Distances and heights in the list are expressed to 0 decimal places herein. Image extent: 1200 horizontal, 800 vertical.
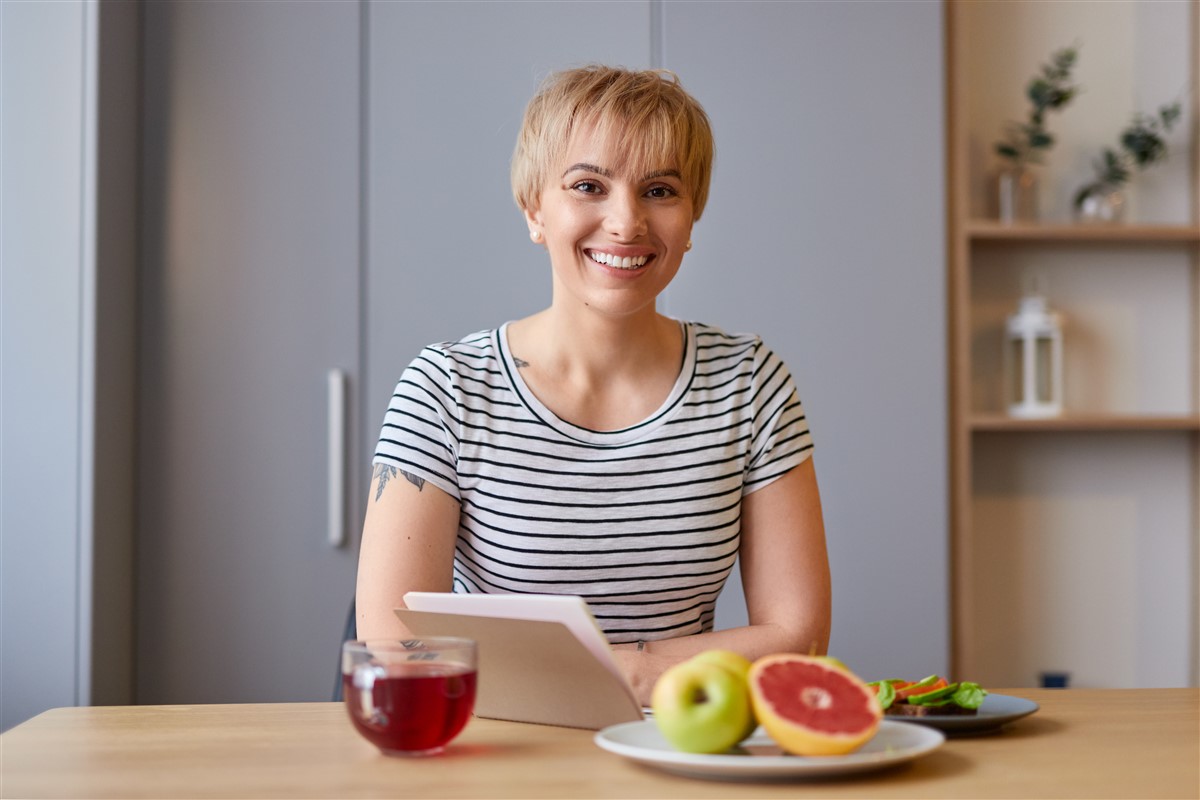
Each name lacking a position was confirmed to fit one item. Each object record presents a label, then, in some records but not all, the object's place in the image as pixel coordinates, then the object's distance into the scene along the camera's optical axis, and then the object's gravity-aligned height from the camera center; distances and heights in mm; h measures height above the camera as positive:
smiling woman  1503 +7
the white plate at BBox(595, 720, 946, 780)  775 -207
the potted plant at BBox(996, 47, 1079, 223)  2795 +717
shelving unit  2912 +75
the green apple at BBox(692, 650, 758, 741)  804 -146
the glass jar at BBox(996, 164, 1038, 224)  2820 +593
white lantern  2799 +211
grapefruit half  783 -171
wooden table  788 -229
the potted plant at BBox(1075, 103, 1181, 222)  2844 +639
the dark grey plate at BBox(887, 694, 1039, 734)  944 -218
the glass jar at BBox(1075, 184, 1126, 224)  2852 +575
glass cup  851 -174
